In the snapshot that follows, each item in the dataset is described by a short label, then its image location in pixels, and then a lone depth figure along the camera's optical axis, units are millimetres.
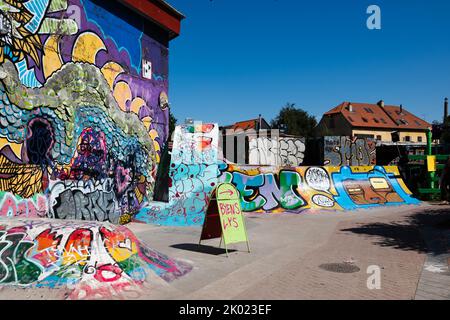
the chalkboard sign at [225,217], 8211
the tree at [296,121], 62334
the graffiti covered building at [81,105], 8742
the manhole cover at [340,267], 7078
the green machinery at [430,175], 19516
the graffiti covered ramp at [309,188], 15844
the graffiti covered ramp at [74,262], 5230
